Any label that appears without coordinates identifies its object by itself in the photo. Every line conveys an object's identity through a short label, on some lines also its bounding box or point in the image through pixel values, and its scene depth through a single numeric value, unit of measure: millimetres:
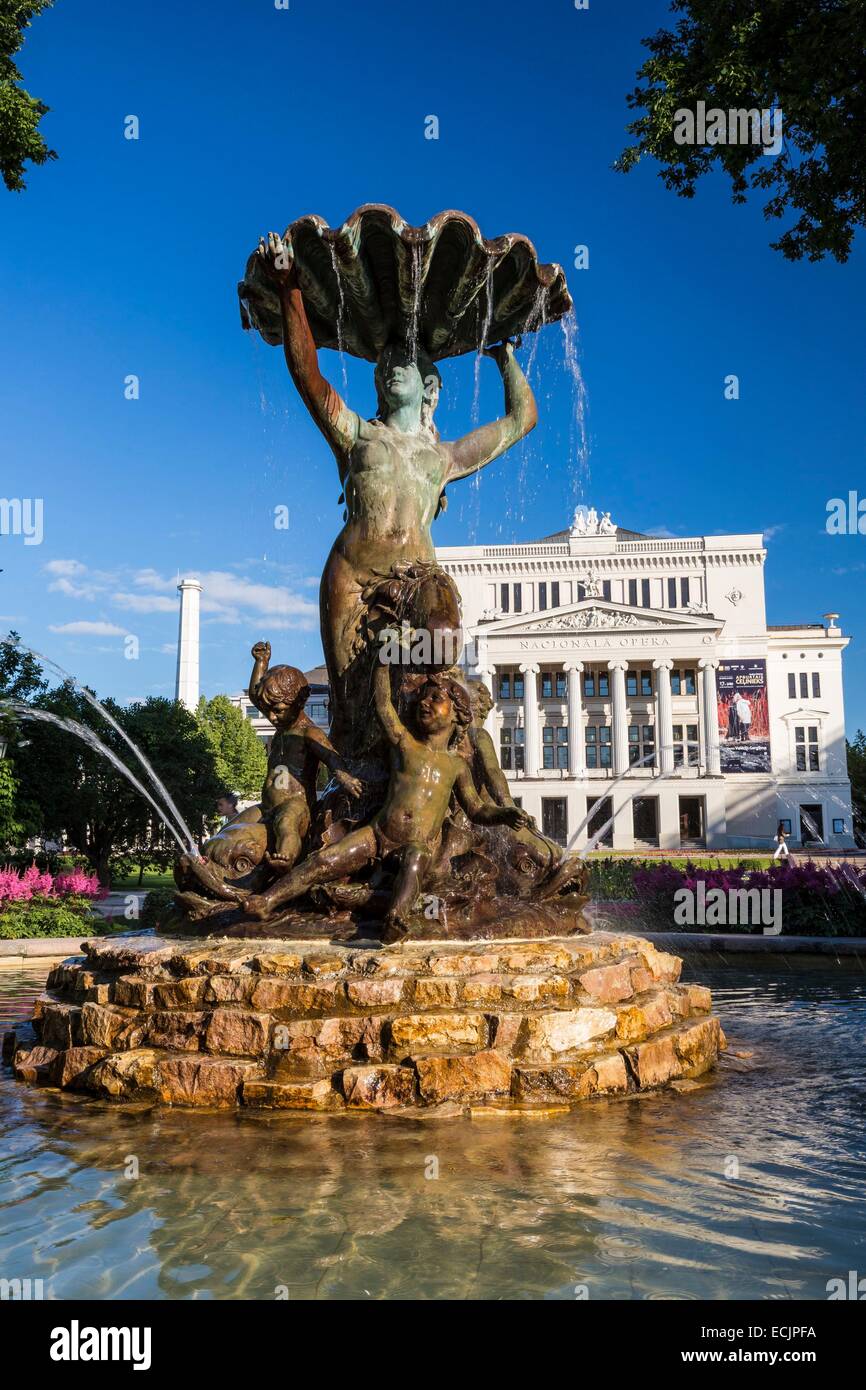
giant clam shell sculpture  6891
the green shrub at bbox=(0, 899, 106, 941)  13586
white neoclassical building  74312
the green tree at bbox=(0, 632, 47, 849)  16739
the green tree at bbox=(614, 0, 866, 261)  8766
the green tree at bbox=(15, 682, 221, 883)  24203
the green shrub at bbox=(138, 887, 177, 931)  16656
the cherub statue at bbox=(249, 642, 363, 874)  6746
